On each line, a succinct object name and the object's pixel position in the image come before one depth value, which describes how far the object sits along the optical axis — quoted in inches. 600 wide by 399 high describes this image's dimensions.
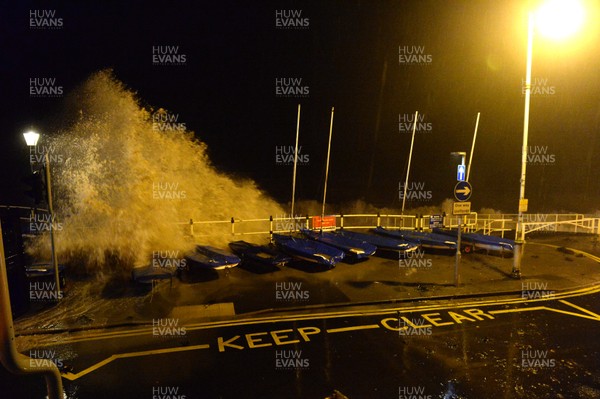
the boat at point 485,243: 610.1
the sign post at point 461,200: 433.1
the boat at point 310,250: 513.3
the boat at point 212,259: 480.1
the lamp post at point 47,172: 382.9
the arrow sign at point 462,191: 438.6
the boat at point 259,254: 520.4
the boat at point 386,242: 587.5
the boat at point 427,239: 621.2
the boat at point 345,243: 557.9
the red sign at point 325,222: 703.1
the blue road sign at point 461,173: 478.3
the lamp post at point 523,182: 460.4
